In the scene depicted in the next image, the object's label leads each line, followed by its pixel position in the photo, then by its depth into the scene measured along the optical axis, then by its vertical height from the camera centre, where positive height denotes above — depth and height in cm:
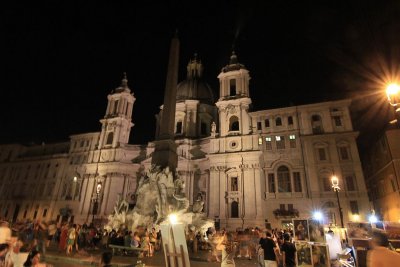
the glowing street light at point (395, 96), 785 +422
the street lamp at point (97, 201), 3921 +272
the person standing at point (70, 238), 1287 -102
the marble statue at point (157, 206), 1859 +108
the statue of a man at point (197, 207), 2077 +124
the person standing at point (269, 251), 748 -75
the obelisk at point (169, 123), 2120 +849
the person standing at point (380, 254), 388 -38
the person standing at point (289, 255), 809 -92
